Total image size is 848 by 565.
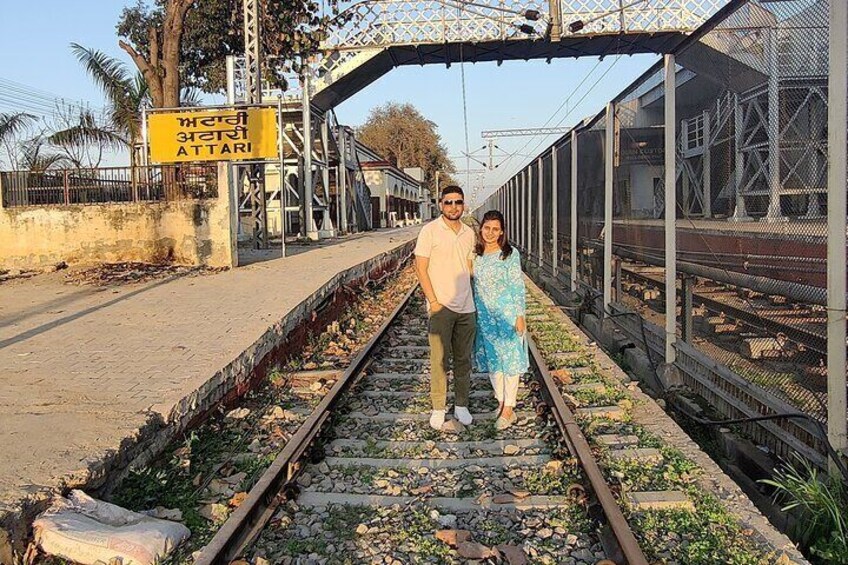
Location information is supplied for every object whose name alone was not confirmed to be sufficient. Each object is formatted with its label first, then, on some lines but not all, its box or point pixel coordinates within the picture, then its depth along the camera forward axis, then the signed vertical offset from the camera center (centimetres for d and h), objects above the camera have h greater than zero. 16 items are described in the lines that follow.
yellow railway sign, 1546 +214
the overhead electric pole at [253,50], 1772 +448
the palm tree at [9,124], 2458 +391
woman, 570 -58
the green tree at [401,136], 8625 +1136
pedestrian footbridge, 2488 +674
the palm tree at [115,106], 2311 +429
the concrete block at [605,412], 573 -143
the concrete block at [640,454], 473 -146
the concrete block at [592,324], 983 -131
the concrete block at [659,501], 402 -149
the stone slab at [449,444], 521 -150
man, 560 -37
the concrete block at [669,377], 632 -128
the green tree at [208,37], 1922 +609
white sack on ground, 342 -140
